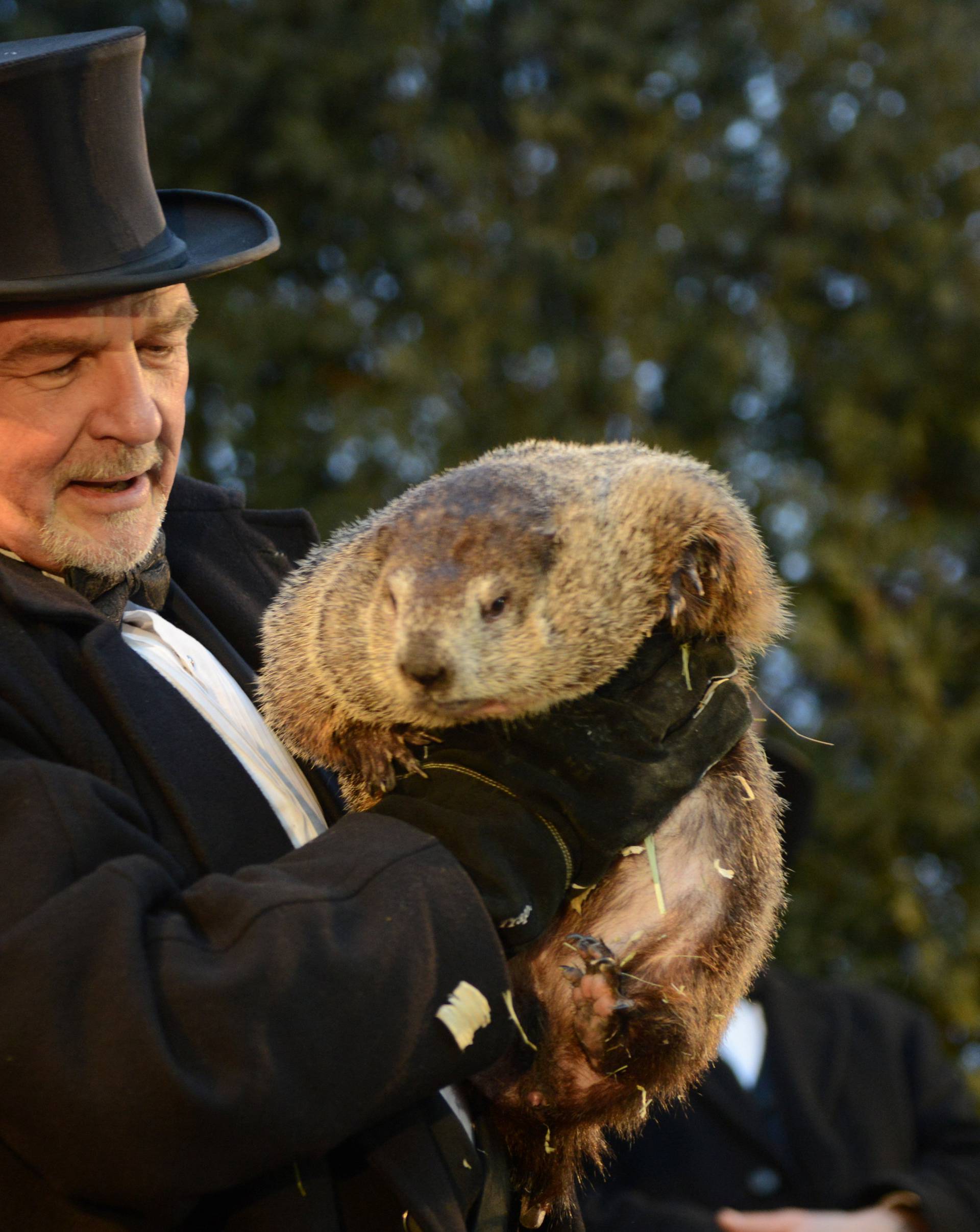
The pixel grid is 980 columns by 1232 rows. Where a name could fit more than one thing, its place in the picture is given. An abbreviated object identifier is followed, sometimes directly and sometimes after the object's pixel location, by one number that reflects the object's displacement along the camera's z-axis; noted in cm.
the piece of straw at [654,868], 237
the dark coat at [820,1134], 387
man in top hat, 162
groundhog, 225
